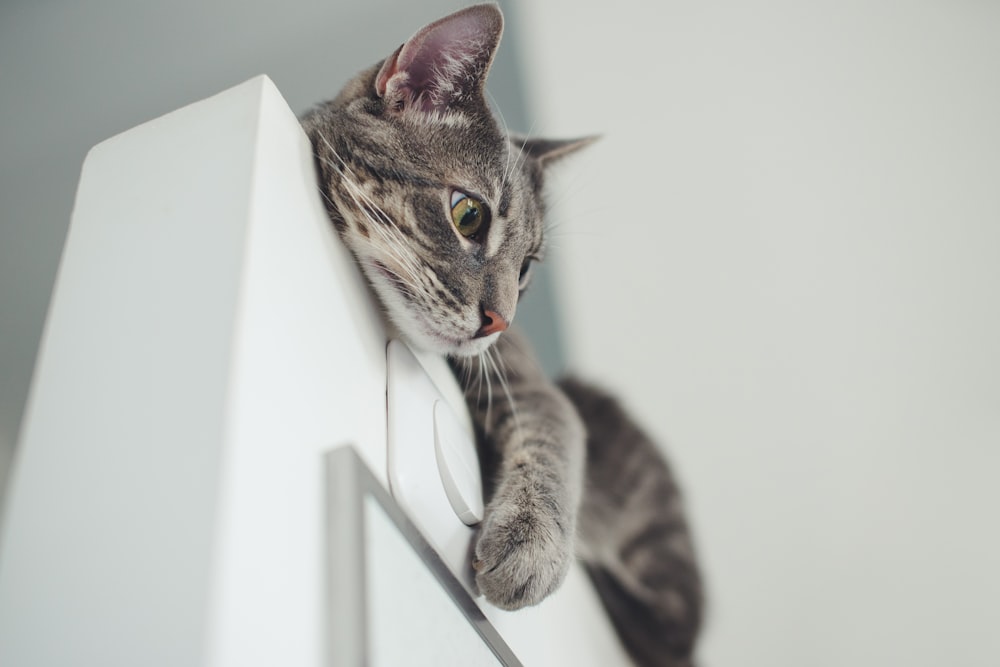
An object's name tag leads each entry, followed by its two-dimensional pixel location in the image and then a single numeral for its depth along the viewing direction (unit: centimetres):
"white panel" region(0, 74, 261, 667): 35
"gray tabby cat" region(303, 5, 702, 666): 54
